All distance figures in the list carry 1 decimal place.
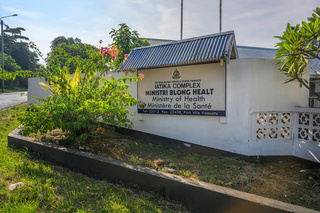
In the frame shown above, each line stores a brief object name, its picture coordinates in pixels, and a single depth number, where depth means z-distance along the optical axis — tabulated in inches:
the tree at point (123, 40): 346.3
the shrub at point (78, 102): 179.2
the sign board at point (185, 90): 203.6
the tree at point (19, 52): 2034.9
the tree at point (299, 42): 139.7
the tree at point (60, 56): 213.3
